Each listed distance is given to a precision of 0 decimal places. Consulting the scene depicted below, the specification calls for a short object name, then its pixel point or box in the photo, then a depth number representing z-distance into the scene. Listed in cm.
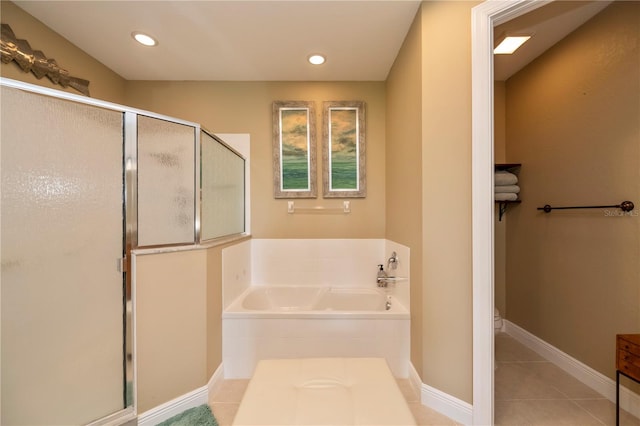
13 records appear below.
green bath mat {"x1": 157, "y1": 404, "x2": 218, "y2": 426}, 144
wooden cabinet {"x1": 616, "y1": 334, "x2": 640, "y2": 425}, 123
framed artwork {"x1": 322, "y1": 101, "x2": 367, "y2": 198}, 256
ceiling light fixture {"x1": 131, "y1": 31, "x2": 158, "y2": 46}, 190
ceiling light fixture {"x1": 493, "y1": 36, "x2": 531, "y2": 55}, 188
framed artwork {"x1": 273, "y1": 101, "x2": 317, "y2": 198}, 257
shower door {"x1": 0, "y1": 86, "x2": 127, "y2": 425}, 112
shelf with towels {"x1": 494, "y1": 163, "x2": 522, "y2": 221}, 236
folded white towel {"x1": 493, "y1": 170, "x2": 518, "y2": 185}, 233
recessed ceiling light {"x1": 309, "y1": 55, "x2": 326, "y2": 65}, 215
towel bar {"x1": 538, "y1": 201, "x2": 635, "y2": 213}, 153
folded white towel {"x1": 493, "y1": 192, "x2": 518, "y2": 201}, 231
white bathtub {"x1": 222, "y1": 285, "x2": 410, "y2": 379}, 183
